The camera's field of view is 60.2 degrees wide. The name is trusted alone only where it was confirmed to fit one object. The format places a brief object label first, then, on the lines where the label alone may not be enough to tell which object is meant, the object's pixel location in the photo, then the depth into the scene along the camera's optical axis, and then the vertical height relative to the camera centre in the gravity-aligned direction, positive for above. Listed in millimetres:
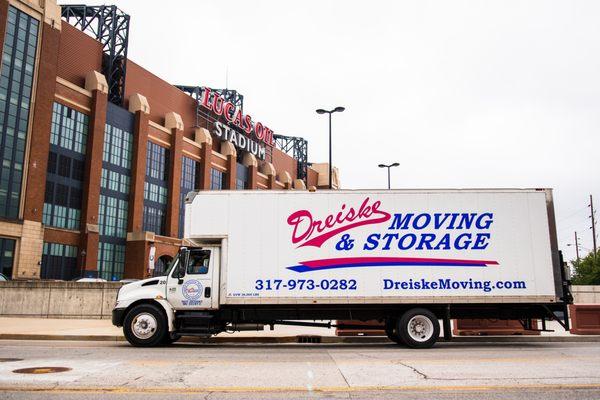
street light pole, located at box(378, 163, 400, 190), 38156 +9235
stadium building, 45781 +15187
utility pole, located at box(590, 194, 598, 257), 62625 +8757
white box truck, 13945 +744
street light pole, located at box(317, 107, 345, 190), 28875 +10032
